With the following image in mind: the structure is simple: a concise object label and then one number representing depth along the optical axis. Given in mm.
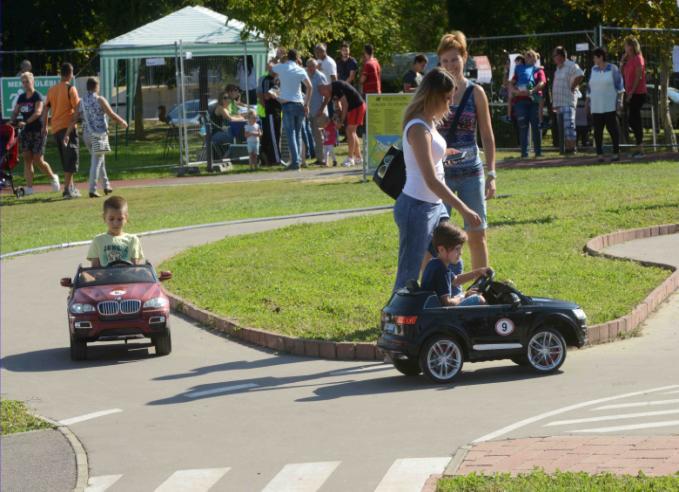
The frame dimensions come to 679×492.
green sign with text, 31755
